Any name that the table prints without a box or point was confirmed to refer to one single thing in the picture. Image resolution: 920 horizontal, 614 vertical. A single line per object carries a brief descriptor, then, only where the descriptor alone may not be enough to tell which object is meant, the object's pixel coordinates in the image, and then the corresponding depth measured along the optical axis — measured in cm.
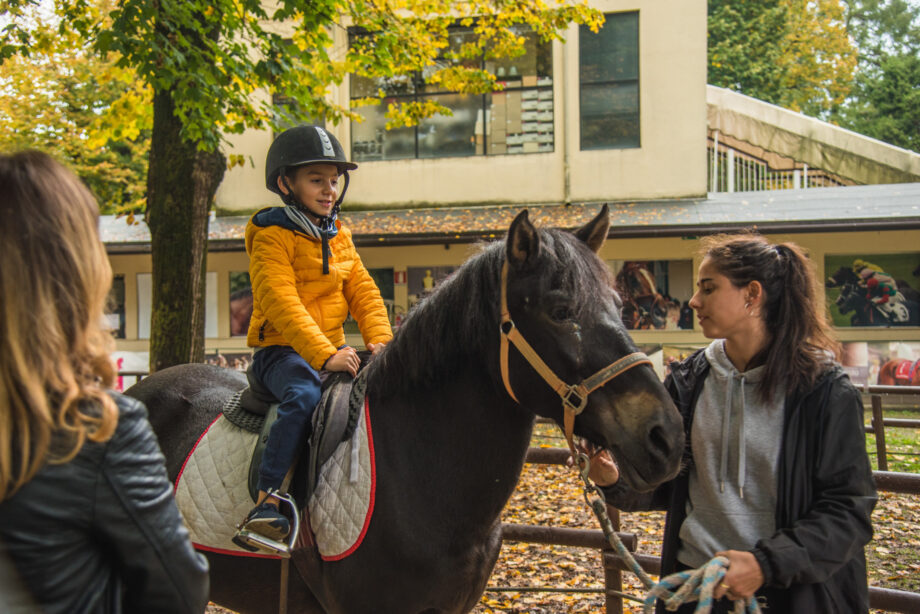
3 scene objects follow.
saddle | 239
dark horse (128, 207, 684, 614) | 203
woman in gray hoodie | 170
